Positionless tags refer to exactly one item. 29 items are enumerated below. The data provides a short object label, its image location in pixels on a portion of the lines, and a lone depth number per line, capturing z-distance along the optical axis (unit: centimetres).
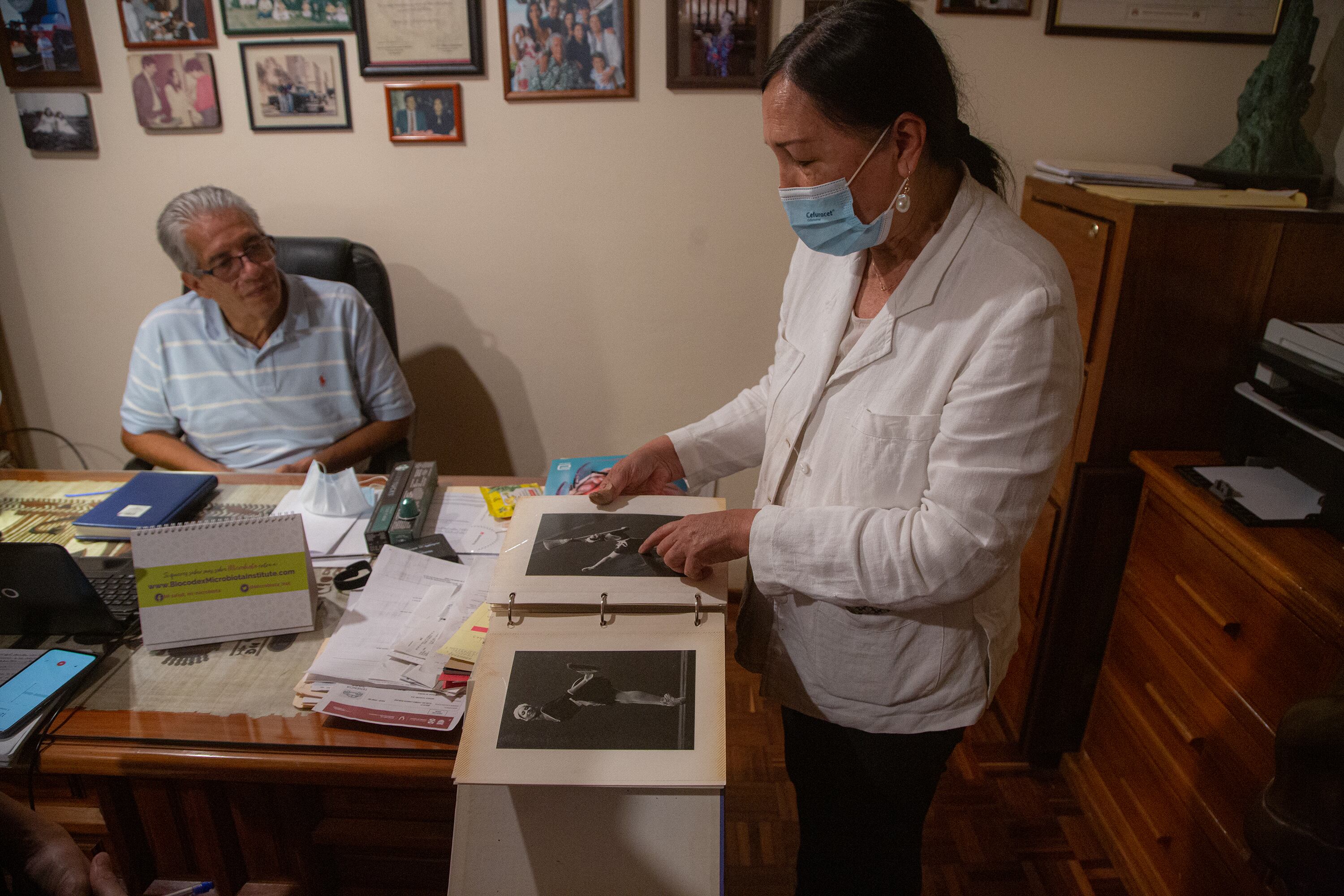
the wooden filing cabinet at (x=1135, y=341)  158
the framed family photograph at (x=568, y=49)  205
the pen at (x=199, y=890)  113
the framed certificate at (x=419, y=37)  207
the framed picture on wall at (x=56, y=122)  222
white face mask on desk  155
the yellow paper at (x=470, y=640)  111
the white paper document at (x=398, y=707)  103
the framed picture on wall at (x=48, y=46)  215
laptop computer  114
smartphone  104
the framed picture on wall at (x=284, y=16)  209
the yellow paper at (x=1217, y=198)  159
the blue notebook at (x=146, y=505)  147
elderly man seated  193
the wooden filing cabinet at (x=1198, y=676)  130
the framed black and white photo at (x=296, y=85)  213
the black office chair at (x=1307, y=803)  69
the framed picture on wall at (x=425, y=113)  214
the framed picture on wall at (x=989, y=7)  198
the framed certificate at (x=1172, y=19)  195
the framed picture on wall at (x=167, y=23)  212
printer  136
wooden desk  102
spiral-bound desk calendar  115
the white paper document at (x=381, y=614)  111
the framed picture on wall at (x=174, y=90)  217
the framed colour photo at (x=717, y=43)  202
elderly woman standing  86
